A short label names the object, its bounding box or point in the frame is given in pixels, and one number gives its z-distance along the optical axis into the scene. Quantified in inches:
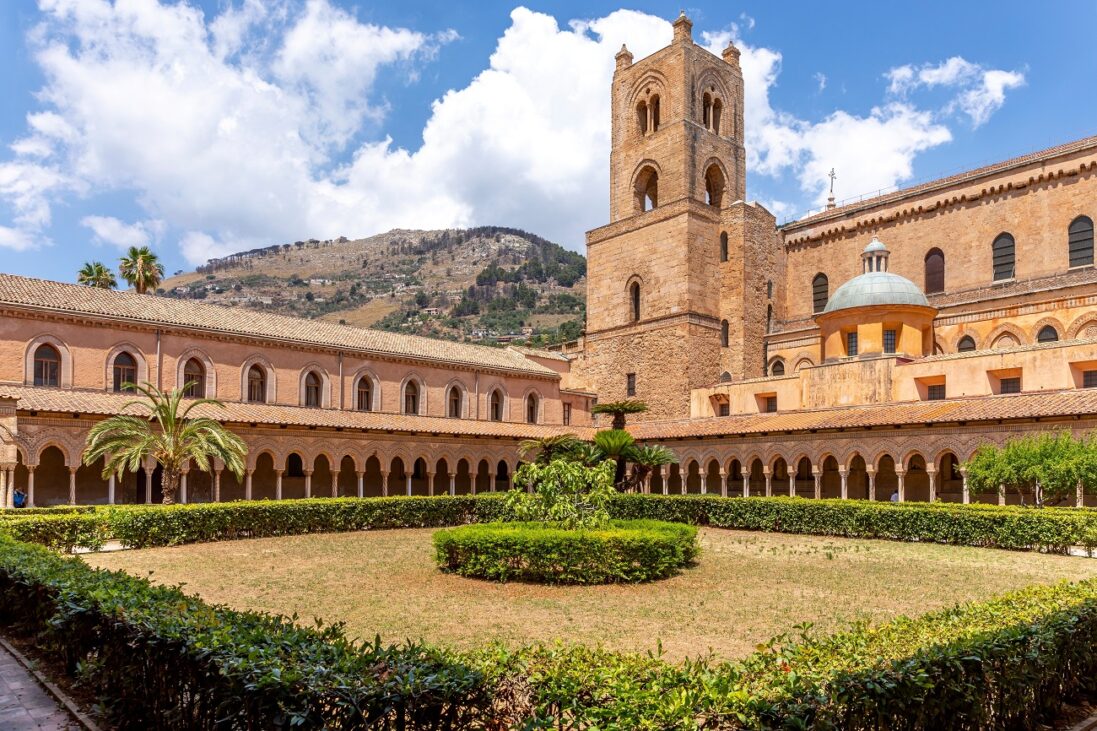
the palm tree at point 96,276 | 1660.9
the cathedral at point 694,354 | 1059.9
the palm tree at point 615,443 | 1093.1
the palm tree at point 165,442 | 888.3
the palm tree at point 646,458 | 1080.2
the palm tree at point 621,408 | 1197.7
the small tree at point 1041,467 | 812.0
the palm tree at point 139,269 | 1656.0
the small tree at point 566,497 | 613.0
